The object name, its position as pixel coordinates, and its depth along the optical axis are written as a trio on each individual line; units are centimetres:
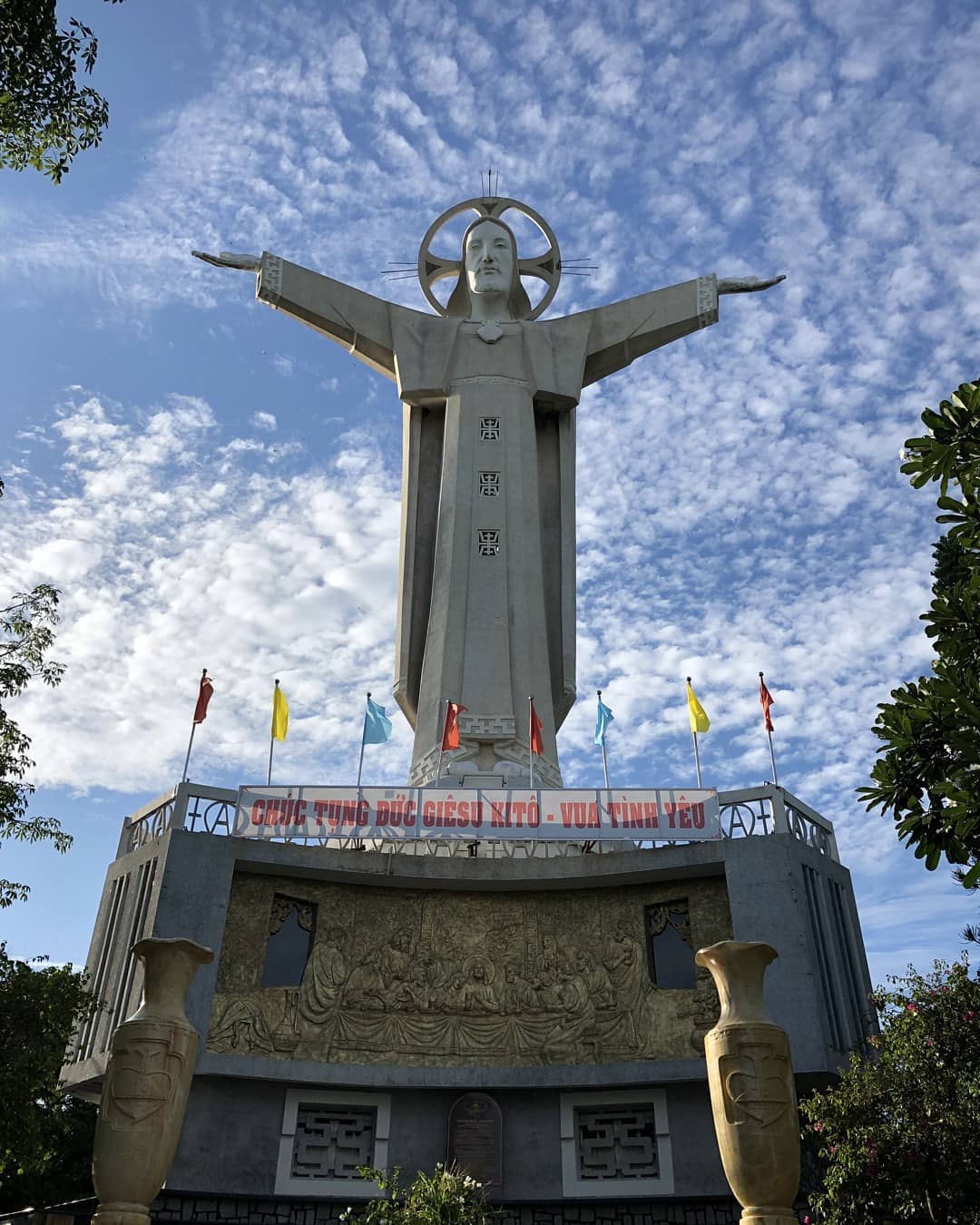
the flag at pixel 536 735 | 1731
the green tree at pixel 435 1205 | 951
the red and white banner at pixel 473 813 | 1434
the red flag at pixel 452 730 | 1684
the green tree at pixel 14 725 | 1038
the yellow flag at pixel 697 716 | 1728
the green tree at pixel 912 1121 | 925
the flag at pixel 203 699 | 1605
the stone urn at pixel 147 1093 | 768
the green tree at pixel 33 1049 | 1066
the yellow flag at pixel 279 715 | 1688
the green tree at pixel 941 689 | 651
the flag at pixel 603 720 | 1902
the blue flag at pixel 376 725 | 1755
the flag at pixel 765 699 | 1619
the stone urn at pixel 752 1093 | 752
